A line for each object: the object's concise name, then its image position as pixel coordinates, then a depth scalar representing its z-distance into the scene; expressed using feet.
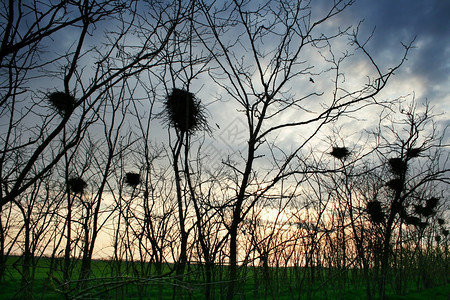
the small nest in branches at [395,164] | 24.80
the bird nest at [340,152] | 24.18
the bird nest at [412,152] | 20.88
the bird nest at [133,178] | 23.53
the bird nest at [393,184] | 26.76
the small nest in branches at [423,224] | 39.49
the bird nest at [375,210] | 26.91
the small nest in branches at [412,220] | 34.57
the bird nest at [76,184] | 25.57
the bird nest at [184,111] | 12.70
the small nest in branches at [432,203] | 35.03
